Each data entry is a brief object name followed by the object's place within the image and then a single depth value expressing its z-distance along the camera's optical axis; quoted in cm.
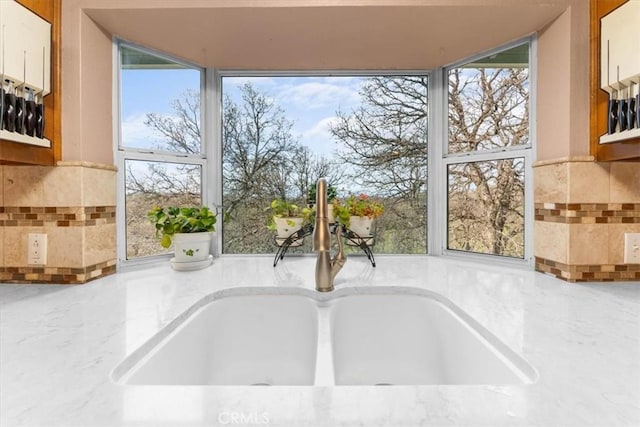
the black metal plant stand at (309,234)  158
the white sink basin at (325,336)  99
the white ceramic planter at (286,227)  162
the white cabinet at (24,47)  100
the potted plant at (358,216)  162
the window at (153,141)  151
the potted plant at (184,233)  143
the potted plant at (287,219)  163
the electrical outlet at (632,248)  121
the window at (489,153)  152
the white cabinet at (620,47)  104
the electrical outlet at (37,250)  121
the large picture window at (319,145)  177
